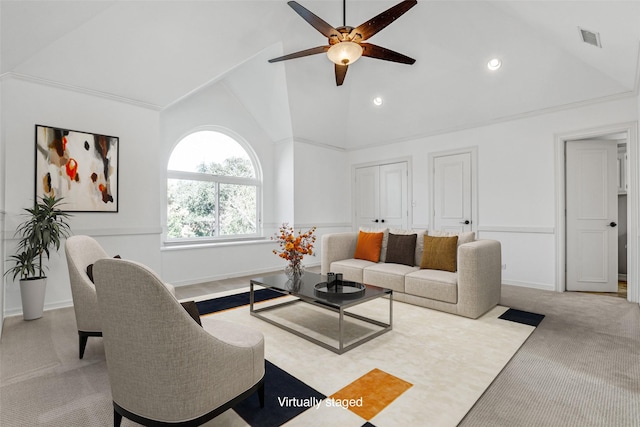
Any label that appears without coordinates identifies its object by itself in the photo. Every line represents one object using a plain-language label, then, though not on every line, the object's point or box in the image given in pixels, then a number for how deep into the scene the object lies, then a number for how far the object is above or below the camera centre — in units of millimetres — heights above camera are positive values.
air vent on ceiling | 3070 +1823
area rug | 1693 -1091
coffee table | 2457 -707
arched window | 5195 +472
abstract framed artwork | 3512 +559
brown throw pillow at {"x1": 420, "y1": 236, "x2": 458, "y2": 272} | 3600 -468
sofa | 3150 -661
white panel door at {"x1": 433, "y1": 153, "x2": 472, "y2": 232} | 5273 +384
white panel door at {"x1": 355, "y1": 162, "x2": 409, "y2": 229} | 6207 +390
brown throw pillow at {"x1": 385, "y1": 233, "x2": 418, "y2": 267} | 4023 -464
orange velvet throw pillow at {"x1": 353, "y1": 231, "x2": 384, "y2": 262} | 4352 -463
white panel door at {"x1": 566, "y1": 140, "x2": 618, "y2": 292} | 4223 -26
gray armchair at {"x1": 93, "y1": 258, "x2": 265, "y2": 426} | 1259 -608
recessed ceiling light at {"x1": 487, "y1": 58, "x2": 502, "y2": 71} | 4348 +2144
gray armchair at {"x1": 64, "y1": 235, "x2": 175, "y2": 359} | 2295 -625
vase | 3223 -606
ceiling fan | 2662 +1646
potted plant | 3217 -368
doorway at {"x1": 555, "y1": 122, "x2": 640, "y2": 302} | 3750 +248
